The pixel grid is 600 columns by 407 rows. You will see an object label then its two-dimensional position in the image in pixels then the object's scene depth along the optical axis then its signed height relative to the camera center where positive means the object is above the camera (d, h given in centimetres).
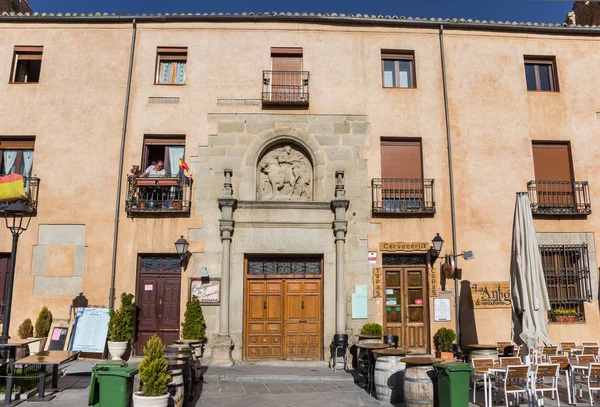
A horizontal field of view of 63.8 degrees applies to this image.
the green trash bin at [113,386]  675 -109
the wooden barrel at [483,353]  981 -87
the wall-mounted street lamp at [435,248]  1247 +156
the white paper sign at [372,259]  1269 +128
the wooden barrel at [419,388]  779 -125
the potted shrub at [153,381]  658 -100
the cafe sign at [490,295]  1265 +38
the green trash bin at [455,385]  745 -115
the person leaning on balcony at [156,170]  1296 +363
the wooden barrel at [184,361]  771 -86
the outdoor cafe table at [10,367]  796 -101
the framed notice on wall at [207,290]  1230 +43
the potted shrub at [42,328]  1180 -53
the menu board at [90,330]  1176 -58
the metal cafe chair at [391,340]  1137 -72
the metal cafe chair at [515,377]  774 -113
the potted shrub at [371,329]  1184 -49
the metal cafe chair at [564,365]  848 -95
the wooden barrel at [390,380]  861 -125
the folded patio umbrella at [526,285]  880 +47
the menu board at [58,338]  1189 -78
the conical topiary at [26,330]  1180 -58
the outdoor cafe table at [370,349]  942 -81
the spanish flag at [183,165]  1276 +368
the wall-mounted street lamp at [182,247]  1222 +149
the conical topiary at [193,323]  1163 -38
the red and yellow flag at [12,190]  1246 +293
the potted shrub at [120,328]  1149 -50
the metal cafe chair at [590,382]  812 -124
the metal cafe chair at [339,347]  1152 -92
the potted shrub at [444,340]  1196 -76
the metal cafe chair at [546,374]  791 -104
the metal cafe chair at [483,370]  813 -102
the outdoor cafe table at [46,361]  804 -91
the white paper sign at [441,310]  1250 -2
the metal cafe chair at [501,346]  1101 -83
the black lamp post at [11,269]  864 +66
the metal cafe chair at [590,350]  1064 -86
